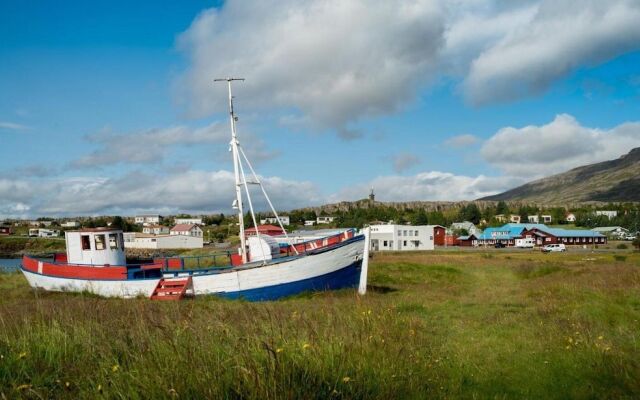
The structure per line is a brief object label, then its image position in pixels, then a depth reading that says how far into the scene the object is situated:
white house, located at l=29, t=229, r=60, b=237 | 160.62
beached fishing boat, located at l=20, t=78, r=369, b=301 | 21.53
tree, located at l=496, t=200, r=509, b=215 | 196.50
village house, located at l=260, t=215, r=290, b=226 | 159.45
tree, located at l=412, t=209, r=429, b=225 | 143.12
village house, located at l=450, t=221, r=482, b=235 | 125.55
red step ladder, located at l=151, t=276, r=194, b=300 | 21.59
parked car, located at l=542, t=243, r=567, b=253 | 81.94
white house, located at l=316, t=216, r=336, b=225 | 177.98
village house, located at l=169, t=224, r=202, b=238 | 136.62
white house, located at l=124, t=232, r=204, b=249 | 117.69
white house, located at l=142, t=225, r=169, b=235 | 159.21
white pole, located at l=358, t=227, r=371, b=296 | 22.95
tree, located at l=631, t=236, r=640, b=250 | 79.09
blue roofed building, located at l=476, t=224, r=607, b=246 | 109.75
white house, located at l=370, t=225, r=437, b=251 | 88.81
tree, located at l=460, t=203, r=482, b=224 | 180.94
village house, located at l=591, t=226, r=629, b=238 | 132.50
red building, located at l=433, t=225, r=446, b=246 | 109.93
